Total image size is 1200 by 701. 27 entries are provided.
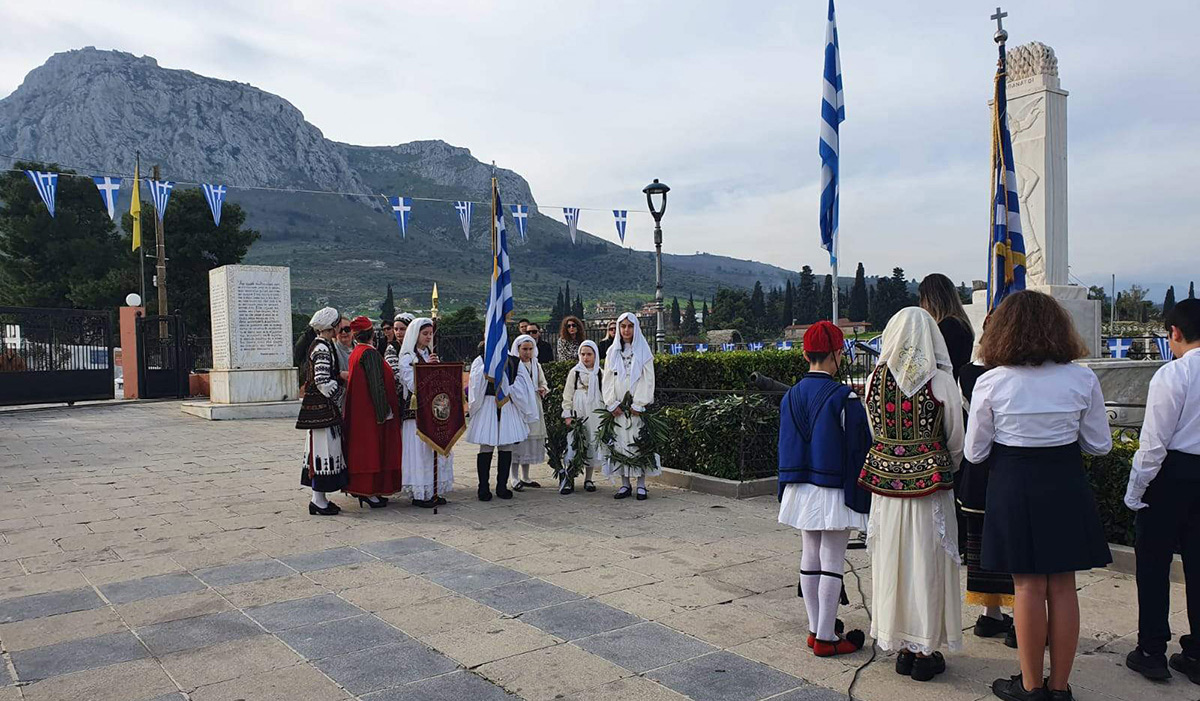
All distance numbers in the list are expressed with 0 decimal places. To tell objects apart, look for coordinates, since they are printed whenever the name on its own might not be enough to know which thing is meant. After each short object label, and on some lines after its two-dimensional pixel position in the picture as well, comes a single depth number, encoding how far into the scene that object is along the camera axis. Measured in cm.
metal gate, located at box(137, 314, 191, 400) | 2088
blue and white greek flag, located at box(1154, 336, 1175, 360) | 1340
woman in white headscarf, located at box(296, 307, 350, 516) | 720
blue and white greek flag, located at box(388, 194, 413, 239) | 2052
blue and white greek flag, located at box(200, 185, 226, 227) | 2201
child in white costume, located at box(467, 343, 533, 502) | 788
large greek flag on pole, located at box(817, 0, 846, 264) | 820
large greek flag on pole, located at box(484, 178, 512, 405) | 788
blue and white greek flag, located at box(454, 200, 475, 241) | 2282
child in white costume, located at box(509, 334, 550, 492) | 823
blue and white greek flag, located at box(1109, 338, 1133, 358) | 1406
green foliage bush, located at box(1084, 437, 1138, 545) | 525
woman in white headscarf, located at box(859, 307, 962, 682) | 351
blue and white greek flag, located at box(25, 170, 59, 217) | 1967
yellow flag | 2328
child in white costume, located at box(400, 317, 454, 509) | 758
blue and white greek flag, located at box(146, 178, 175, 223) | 2180
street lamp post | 1409
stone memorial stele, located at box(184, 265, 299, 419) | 1670
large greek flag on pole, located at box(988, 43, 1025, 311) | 729
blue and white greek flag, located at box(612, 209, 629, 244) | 2216
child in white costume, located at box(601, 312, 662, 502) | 793
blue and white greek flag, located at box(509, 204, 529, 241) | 2127
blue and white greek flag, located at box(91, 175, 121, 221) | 2002
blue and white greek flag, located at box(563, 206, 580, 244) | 2280
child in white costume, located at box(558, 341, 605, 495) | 819
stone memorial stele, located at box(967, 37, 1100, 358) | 1179
